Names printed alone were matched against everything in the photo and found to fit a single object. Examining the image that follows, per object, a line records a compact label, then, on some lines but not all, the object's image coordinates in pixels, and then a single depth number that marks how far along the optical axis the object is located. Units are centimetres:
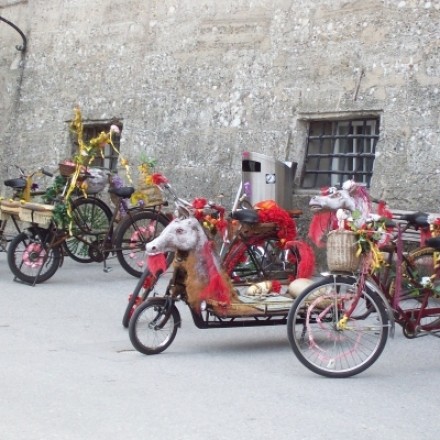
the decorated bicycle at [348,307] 655
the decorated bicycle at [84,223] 1029
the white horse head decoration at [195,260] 711
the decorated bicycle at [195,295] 713
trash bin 1091
